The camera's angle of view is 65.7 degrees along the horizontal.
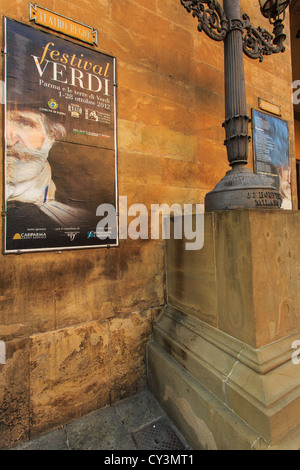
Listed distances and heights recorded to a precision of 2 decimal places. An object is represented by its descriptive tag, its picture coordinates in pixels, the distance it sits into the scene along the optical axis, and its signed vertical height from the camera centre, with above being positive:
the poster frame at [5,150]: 2.18 +0.94
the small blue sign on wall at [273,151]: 4.36 +1.76
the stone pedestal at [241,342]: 1.61 -0.87
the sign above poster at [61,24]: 2.37 +2.37
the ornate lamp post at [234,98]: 2.24 +1.49
